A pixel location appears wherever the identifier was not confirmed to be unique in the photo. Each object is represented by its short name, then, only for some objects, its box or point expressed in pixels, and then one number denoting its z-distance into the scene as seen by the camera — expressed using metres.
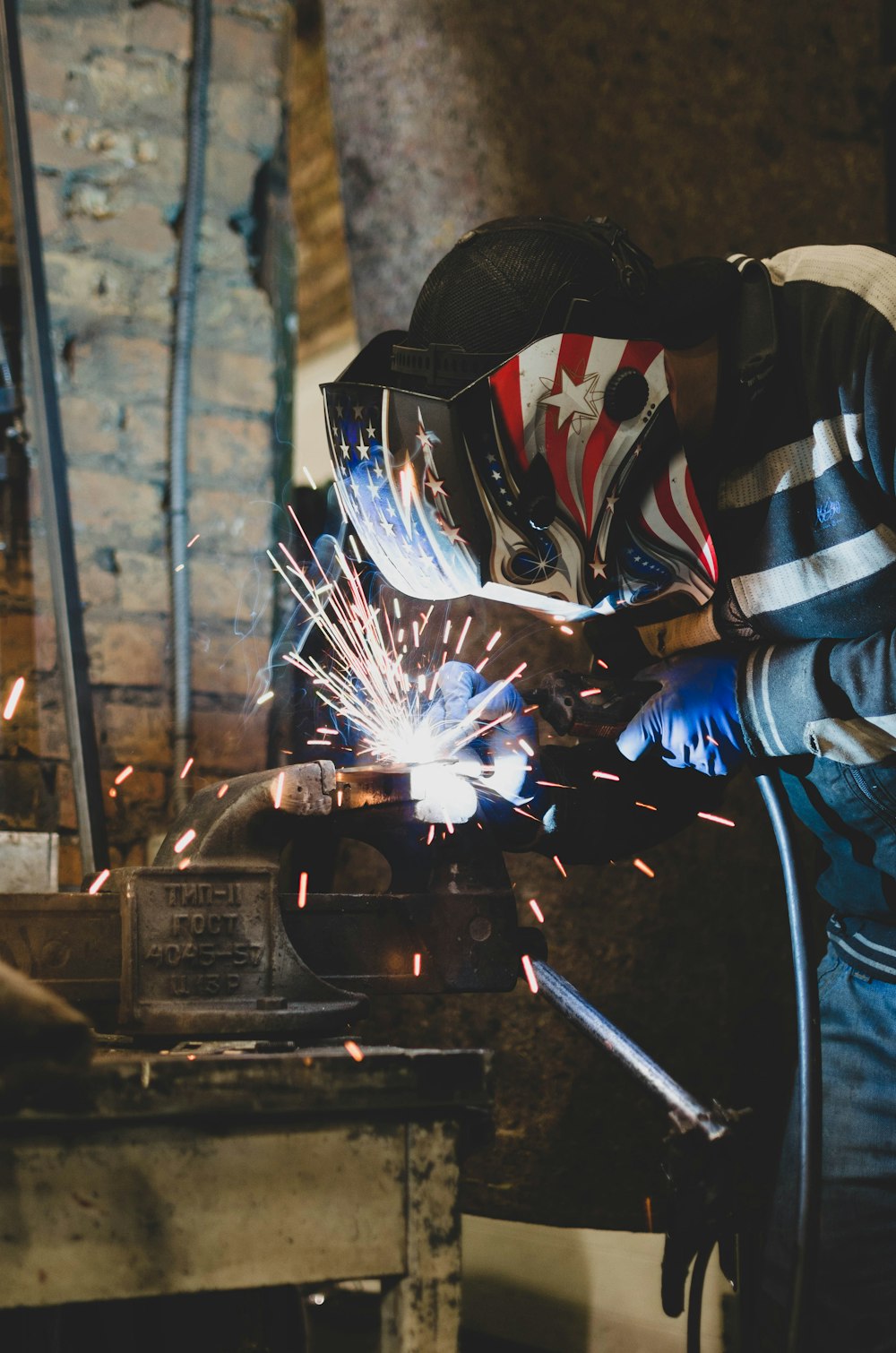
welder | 1.64
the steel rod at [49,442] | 2.40
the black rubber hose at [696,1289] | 1.53
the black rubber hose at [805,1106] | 1.55
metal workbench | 1.10
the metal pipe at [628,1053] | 1.33
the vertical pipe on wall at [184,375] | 2.60
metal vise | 1.46
